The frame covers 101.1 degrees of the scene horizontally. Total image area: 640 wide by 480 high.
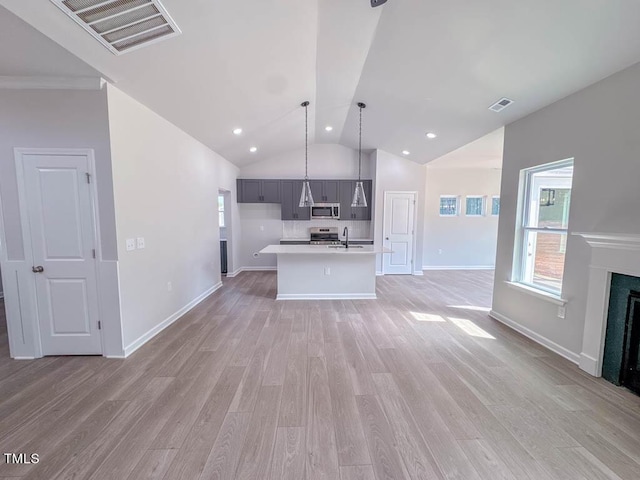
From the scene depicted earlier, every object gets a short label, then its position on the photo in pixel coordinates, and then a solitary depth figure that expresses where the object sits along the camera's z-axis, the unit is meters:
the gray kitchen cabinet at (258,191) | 6.57
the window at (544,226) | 2.92
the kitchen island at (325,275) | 4.59
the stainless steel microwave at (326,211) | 6.70
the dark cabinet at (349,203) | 6.66
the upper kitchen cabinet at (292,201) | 6.57
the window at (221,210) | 6.51
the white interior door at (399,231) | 6.45
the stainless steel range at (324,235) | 6.62
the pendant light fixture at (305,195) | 3.84
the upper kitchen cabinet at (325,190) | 6.63
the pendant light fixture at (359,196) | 3.87
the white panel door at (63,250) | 2.46
